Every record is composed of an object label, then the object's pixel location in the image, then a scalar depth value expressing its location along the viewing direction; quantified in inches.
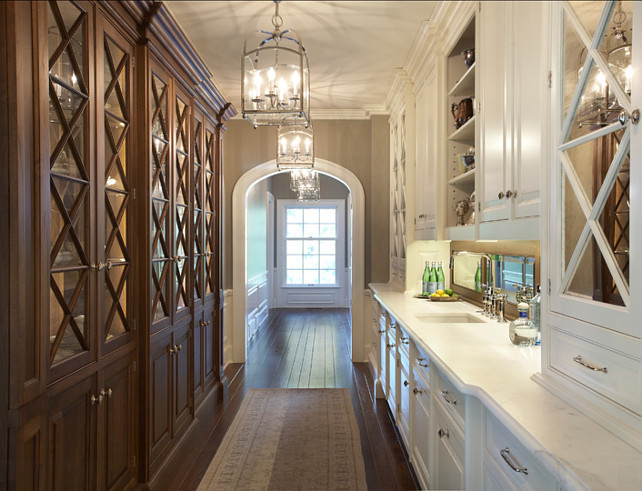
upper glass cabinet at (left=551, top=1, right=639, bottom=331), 45.5
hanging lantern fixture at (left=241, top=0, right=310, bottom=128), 86.4
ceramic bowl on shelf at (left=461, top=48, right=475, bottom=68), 119.0
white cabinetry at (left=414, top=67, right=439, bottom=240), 141.3
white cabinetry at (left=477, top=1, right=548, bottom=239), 76.6
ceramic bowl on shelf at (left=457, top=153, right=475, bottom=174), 123.3
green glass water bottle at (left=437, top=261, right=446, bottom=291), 166.2
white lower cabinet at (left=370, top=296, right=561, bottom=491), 53.7
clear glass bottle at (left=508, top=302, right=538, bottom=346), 83.7
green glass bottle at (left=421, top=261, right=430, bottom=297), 164.2
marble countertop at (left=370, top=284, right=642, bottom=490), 38.6
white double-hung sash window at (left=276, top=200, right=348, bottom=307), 410.3
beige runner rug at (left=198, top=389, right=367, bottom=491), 113.0
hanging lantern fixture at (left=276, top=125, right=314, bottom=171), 146.8
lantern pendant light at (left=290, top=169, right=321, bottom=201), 230.1
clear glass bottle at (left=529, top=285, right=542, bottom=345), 86.5
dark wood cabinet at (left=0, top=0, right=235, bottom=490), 59.9
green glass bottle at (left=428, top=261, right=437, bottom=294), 163.2
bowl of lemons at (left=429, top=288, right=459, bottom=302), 152.5
